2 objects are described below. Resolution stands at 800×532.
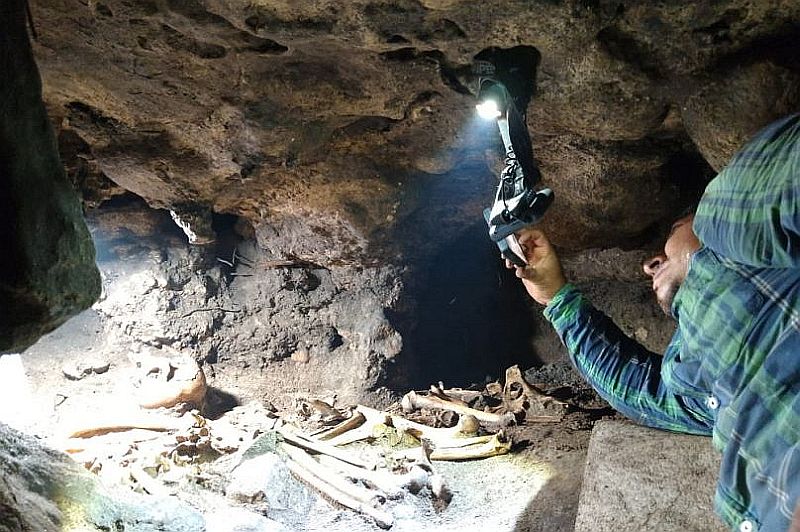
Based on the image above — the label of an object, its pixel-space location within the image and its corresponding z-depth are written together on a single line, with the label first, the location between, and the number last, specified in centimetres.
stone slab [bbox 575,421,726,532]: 200
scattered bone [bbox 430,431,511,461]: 337
